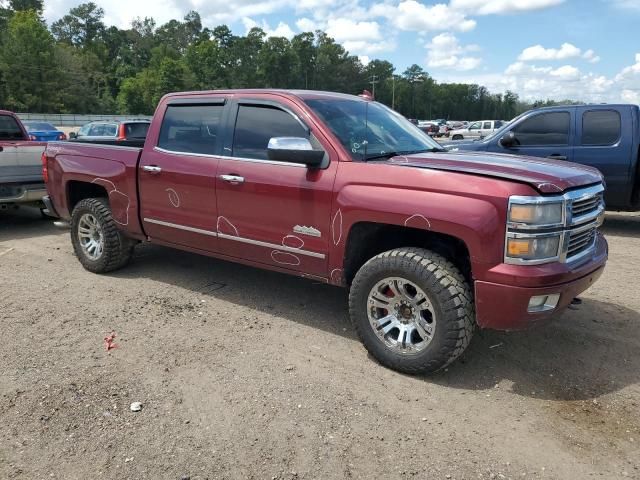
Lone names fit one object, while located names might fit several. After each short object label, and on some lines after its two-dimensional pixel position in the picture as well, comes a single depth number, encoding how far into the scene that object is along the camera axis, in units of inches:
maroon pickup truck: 128.0
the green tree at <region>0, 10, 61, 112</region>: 2829.7
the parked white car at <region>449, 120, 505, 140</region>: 1538.3
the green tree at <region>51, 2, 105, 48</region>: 4825.3
